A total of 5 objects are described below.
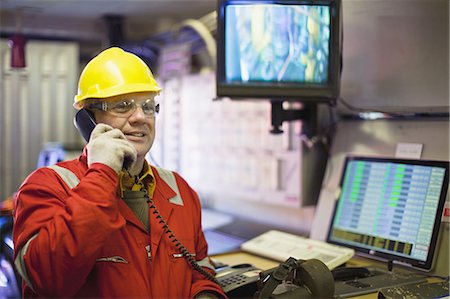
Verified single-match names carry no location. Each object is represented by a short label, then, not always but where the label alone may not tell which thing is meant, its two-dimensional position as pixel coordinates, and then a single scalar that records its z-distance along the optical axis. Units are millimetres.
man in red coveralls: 1507
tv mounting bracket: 2566
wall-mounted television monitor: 2312
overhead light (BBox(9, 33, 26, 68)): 3488
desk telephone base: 1742
